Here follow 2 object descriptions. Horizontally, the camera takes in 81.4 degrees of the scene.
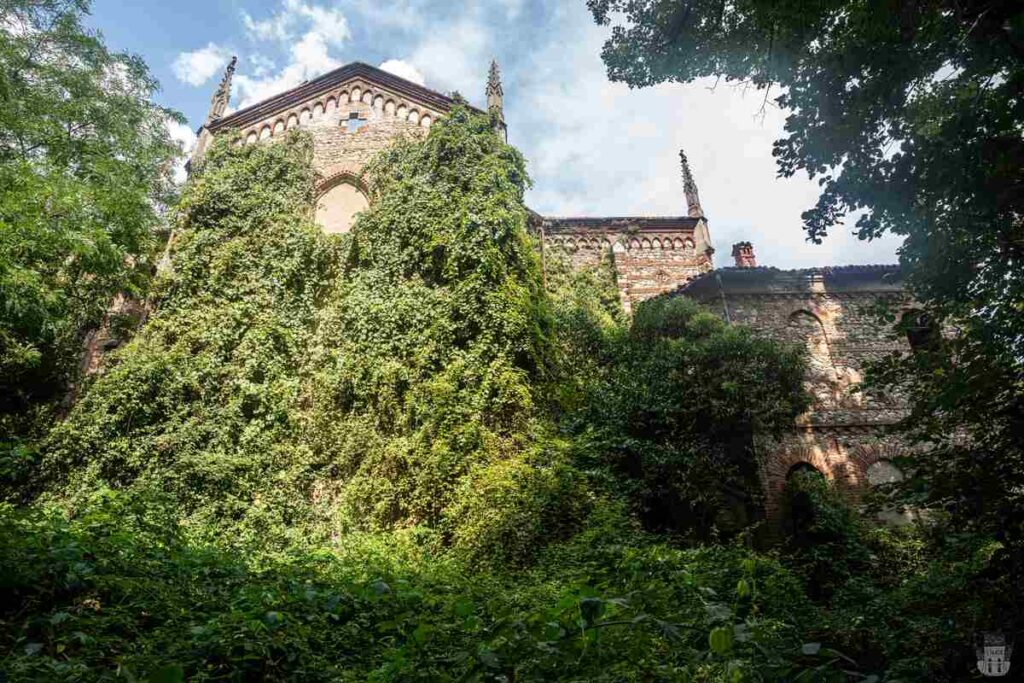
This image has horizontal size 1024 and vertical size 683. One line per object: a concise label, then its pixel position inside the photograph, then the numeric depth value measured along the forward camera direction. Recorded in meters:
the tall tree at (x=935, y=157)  4.93
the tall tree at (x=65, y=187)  11.66
